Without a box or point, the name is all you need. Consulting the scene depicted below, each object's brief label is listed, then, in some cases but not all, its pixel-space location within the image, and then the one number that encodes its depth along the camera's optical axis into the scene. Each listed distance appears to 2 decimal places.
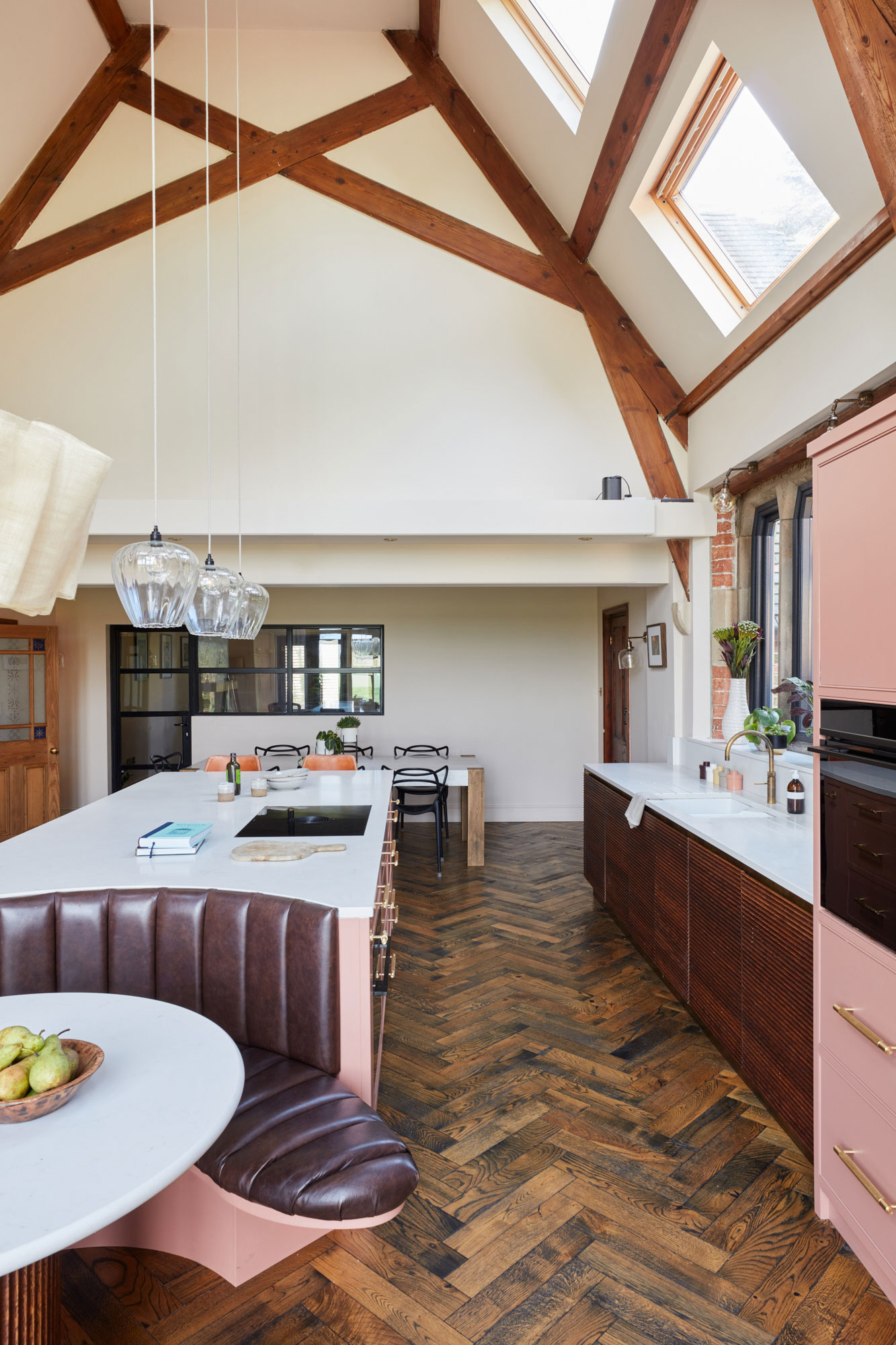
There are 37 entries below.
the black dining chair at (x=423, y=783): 5.73
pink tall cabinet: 1.76
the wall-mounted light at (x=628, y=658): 5.99
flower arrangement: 4.19
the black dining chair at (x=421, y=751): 7.16
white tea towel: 3.75
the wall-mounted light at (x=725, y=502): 4.07
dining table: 5.80
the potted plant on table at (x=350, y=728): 6.85
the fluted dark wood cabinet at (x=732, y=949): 2.25
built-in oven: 1.78
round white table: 1.09
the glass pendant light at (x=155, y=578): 2.15
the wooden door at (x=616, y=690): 6.69
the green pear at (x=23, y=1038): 1.34
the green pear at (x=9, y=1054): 1.31
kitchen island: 2.09
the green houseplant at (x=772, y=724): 3.70
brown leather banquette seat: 2.06
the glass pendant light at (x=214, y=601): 2.74
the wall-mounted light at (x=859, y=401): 2.95
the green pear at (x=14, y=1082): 1.28
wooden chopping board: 2.51
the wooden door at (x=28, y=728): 6.30
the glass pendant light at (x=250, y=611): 2.93
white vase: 4.20
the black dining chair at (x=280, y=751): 7.32
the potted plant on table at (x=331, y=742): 5.71
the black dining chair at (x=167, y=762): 7.73
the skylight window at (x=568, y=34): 3.59
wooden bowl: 1.28
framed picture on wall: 5.31
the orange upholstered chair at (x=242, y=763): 5.09
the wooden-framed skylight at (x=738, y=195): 3.05
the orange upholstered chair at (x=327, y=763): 5.08
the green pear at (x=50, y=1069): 1.30
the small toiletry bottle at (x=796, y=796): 3.38
